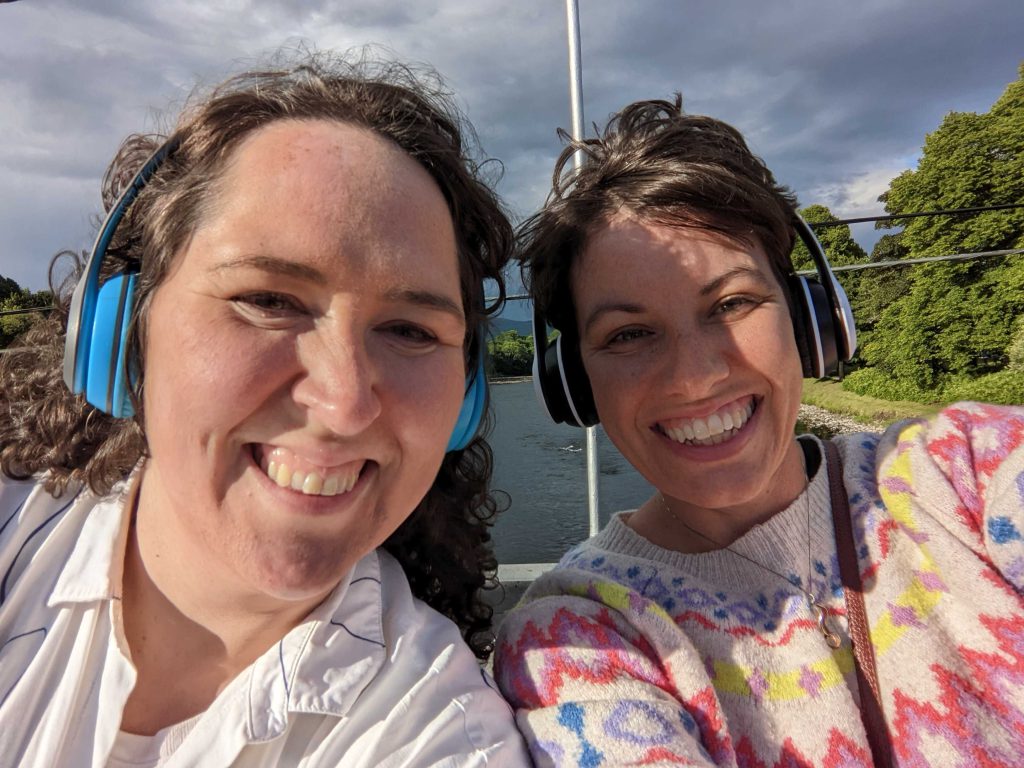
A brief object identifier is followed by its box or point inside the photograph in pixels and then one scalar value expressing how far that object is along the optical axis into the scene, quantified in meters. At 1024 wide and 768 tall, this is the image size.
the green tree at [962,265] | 18.50
